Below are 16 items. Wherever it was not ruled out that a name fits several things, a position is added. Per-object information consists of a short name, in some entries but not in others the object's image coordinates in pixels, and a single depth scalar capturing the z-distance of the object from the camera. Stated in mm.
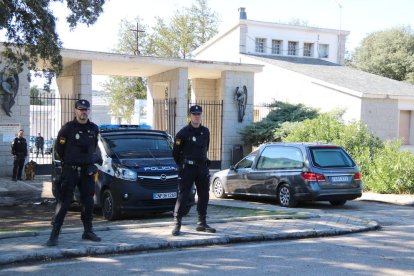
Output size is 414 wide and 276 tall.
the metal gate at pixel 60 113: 19953
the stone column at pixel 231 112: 23250
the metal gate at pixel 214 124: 24533
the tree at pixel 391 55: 46562
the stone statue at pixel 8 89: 18344
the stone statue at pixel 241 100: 23312
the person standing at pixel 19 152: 17814
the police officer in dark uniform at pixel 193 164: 8062
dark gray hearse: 12727
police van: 9984
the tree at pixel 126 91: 42719
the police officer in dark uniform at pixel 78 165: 7176
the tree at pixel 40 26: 13688
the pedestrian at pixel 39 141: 27969
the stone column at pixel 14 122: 18703
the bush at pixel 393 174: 15844
